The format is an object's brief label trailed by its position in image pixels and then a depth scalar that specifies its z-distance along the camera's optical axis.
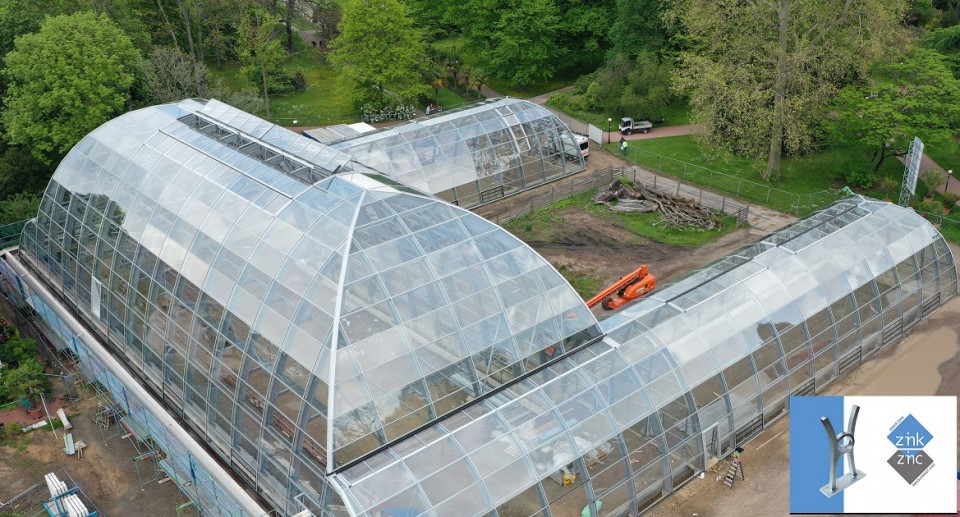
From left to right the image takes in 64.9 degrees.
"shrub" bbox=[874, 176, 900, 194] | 47.22
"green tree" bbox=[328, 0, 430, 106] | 60.03
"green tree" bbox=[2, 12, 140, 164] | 46.44
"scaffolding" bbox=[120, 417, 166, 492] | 27.09
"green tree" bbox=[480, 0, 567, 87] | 65.94
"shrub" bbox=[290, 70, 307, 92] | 72.69
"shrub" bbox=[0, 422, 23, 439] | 29.03
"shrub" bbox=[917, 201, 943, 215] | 44.28
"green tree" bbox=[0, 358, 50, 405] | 29.92
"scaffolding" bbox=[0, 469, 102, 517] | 25.03
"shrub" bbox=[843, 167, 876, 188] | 47.91
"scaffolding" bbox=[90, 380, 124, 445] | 29.38
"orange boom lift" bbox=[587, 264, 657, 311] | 35.81
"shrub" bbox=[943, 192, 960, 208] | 45.21
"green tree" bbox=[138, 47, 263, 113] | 53.44
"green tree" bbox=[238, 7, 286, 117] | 61.44
